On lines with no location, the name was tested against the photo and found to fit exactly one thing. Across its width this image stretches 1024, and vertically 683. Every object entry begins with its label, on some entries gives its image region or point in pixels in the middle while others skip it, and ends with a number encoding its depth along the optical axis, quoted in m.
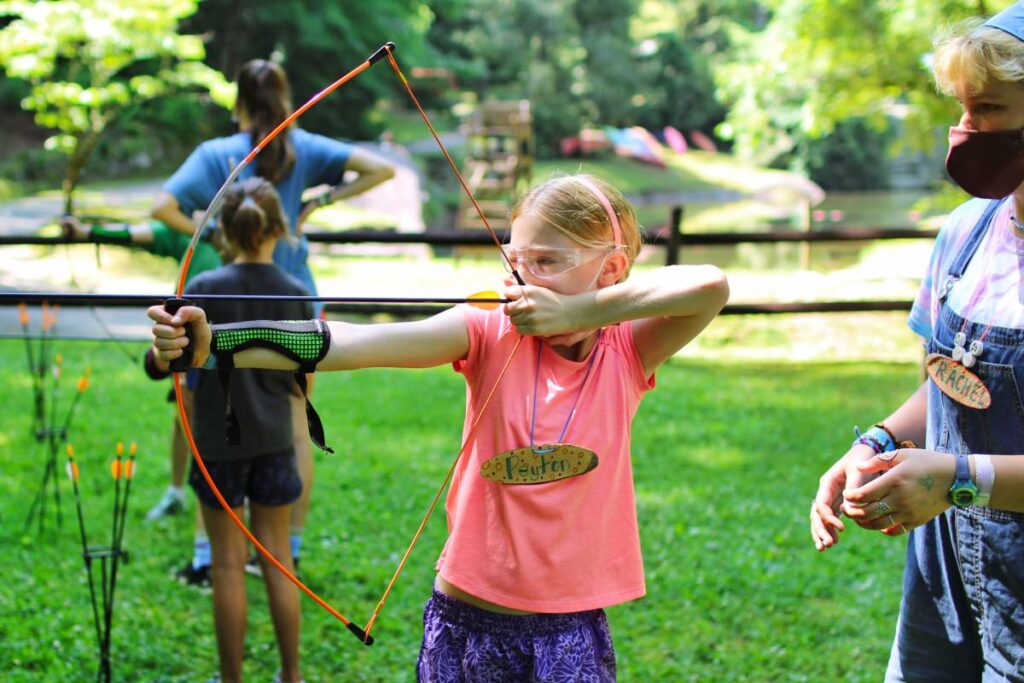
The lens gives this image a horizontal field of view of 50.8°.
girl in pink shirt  1.83
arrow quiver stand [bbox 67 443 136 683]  2.73
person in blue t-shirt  3.48
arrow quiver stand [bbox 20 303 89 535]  4.16
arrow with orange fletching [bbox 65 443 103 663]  2.67
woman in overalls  1.61
